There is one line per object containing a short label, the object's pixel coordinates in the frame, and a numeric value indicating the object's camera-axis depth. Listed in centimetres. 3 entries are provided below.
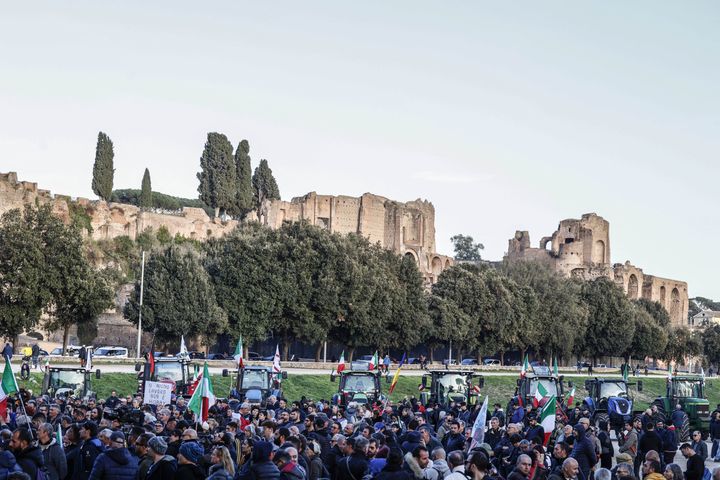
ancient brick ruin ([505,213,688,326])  13100
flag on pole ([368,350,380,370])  4761
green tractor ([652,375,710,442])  3678
